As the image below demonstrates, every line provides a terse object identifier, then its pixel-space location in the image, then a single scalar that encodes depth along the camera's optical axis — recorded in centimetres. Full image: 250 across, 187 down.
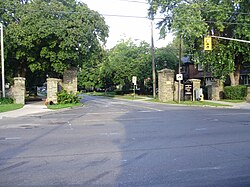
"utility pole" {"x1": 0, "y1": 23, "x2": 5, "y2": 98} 2900
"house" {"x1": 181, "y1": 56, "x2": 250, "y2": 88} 5078
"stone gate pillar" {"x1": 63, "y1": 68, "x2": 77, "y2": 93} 3612
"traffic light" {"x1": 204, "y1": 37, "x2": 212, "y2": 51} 2617
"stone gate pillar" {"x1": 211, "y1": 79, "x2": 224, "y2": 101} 3709
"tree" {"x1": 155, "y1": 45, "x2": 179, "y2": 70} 5316
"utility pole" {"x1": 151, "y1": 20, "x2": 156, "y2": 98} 4173
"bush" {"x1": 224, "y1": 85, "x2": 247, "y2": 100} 3472
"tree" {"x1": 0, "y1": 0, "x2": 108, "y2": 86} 3042
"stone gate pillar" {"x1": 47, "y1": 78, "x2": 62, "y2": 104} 3157
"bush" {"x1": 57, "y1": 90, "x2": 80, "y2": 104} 3042
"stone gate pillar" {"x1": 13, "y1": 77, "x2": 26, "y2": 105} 3093
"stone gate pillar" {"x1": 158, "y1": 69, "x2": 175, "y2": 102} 3650
